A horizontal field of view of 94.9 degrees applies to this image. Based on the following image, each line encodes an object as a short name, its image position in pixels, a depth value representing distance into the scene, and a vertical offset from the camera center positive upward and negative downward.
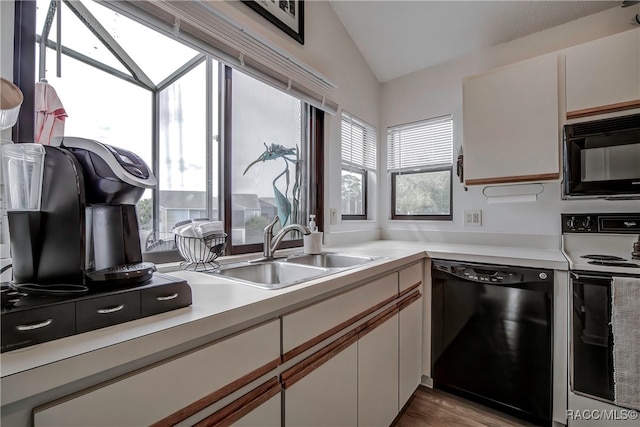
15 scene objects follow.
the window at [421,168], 2.50 +0.42
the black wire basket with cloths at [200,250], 1.18 -0.14
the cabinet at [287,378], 0.56 -0.43
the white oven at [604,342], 1.31 -0.60
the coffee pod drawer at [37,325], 0.49 -0.19
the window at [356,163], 2.44 +0.46
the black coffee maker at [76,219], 0.62 -0.01
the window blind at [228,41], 1.13 +0.80
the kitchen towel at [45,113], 0.90 +0.32
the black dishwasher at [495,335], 1.54 -0.69
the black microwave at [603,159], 1.52 +0.30
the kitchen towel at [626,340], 1.30 -0.56
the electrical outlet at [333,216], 2.20 -0.01
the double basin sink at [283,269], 1.30 -0.25
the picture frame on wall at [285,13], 1.61 +1.18
